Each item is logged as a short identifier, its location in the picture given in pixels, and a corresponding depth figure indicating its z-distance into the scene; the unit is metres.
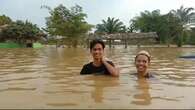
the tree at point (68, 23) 19.94
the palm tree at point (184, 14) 22.36
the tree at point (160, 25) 22.61
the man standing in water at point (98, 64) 2.66
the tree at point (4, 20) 23.48
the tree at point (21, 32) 19.86
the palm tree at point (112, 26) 25.90
